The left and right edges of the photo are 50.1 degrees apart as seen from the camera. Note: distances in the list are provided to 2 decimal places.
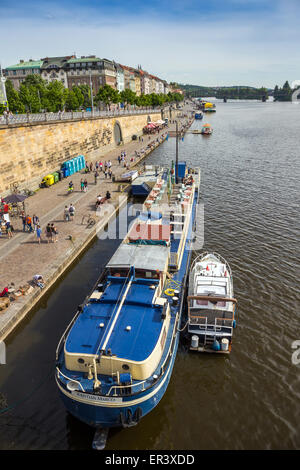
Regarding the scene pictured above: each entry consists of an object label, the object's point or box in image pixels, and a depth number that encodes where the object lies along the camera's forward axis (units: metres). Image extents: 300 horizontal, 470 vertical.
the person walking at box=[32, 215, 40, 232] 27.84
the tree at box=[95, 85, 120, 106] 94.88
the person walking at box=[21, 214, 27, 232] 28.25
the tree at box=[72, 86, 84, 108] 82.62
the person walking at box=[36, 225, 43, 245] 25.88
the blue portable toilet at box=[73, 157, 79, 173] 49.41
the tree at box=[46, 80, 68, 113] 68.66
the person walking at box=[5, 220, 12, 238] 26.91
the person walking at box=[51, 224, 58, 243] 26.14
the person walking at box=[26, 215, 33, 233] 27.97
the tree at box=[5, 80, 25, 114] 59.09
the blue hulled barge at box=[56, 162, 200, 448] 11.83
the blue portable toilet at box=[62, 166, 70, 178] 46.41
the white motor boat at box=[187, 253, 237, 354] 16.50
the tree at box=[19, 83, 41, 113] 60.79
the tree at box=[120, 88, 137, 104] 115.05
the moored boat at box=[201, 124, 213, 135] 105.12
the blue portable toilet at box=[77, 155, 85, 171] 51.28
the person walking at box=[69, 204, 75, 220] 31.12
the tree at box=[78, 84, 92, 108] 109.96
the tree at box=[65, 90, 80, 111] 78.31
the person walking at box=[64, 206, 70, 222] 30.39
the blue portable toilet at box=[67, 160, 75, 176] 47.52
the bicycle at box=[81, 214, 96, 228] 29.84
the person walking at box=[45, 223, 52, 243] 25.91
